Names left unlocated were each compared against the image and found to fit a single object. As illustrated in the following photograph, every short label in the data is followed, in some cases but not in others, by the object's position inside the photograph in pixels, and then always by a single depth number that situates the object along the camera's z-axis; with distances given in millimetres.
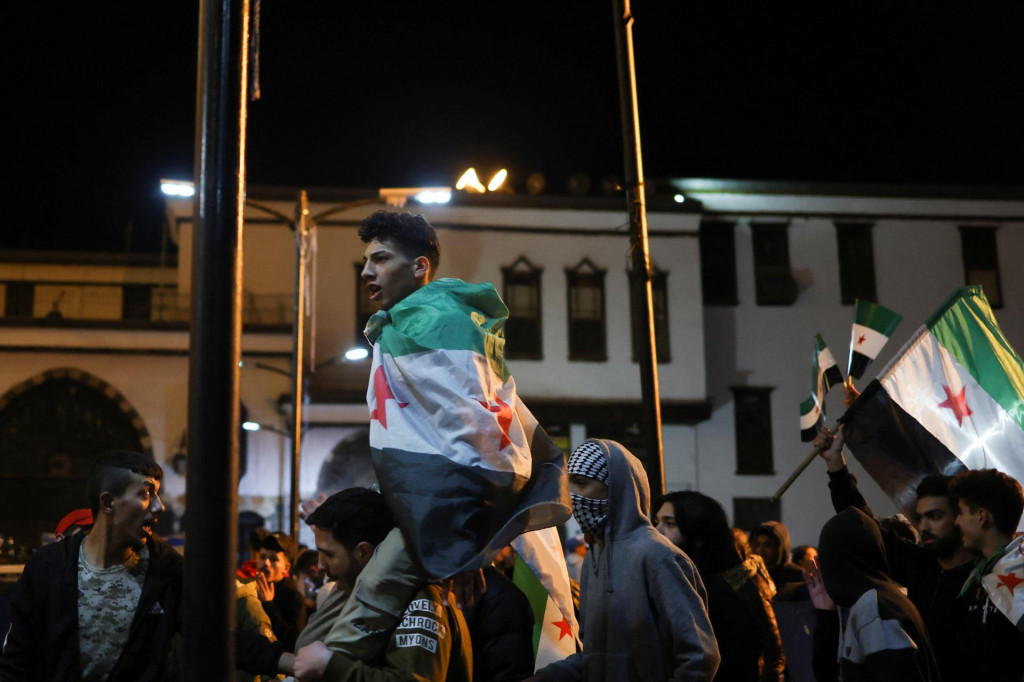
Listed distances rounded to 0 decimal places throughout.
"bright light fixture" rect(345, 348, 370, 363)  13588
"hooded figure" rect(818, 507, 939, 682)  4484
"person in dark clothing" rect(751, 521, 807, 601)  10016
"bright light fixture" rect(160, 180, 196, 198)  14019
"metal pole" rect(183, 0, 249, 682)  3197
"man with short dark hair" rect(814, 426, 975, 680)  5160
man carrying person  3238
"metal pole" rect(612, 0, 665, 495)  9633
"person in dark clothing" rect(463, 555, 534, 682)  4840
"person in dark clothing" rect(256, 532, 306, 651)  8531
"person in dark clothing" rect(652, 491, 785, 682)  5324
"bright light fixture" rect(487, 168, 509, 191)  33125
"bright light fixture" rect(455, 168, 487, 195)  33500
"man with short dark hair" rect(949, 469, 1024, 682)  4539
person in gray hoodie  4344
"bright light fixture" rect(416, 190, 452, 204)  15062
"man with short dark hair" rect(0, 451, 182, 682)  4559
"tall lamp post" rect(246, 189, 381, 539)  16141
